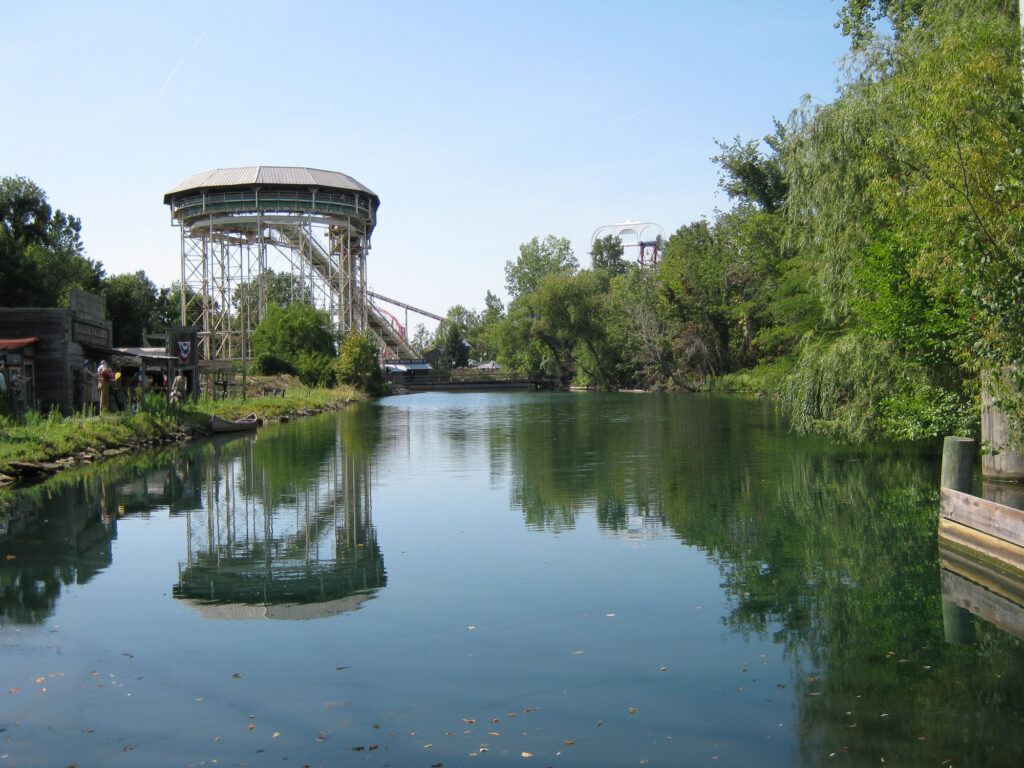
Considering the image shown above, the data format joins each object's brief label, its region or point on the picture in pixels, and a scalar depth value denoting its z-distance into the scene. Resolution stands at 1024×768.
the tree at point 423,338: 140.62
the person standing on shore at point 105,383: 28.55
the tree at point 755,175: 48.28
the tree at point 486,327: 133.00
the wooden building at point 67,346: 26.58
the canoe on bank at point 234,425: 33.22
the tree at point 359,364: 66.81
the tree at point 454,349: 122.69
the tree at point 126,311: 62.88
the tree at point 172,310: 76.62
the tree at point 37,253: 44.00
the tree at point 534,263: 109.94
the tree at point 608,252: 135.88
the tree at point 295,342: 63.97
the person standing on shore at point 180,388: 34.78
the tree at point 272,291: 70.75
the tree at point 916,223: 11.20
